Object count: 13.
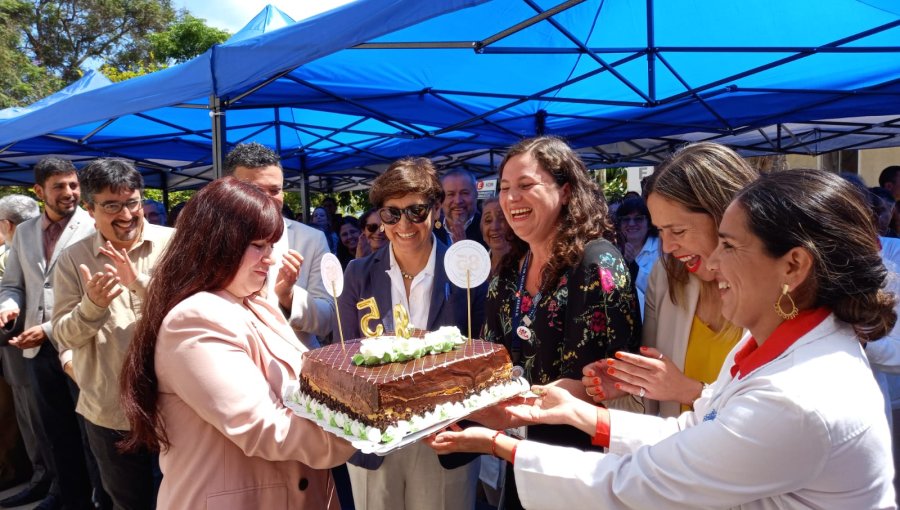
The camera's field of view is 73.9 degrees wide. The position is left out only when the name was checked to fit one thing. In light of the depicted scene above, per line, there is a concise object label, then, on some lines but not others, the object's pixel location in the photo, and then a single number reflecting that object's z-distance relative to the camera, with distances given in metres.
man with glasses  3.46
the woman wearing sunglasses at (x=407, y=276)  2.81
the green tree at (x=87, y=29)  28.47
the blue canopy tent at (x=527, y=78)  4.05
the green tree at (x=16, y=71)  24.83
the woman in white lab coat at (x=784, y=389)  1.34
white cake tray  1.88
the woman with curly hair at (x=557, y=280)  2.26
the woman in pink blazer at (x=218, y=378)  1.87
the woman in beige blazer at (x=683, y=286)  2.15
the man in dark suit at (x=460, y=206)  5.39
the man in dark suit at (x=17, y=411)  4.91
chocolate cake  2.03
